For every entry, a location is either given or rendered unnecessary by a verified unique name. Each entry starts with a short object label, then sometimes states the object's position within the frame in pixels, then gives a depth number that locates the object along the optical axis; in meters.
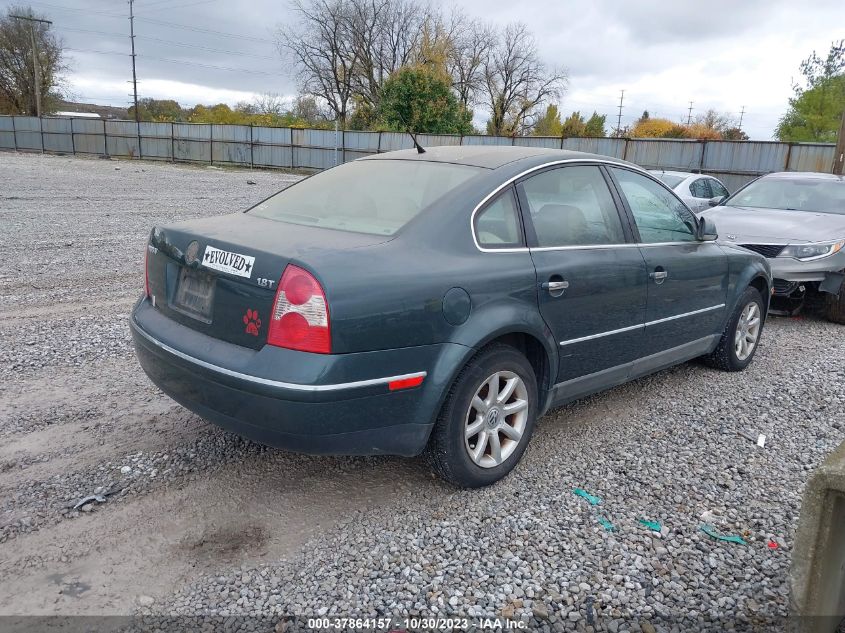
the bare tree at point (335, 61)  54.56
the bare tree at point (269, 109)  62.53
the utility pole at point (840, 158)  14.91
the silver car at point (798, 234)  6.90
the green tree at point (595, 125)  56.23
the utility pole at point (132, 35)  52.06
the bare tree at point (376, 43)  54.31
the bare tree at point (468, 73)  53.91
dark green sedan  2.72
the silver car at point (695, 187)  11.80
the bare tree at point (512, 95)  55.41
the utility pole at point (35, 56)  45.38
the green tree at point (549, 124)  56.09
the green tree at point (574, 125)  56.50
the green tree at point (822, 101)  31.81
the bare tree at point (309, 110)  57.19
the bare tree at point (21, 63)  51.75
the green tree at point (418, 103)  33.25
